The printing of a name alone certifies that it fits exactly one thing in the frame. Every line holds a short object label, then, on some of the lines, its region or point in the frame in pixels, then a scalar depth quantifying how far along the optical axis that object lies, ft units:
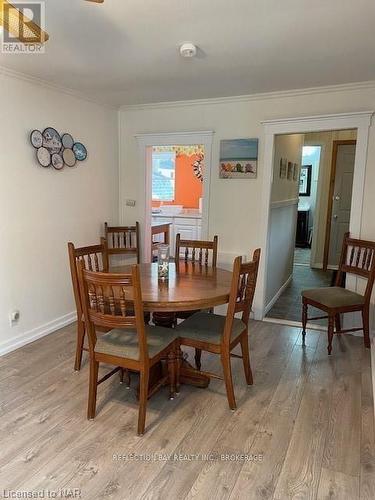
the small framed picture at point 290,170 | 15.46
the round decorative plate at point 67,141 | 11.80
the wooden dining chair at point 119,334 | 6.56
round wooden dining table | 7.22
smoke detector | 7.95
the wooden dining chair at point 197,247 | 11.10
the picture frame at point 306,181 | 28.17
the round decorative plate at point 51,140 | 11.09
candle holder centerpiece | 8.81
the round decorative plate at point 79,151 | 12.31
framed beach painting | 12.64
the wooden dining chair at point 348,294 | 10.42
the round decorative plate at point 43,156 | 10.91
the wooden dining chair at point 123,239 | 14.07
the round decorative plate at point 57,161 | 11.43
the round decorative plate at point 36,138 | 10.64
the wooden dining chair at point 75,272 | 8.54
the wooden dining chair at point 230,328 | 7.42
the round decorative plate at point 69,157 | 11.91
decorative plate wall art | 10.89
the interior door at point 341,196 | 19.89
